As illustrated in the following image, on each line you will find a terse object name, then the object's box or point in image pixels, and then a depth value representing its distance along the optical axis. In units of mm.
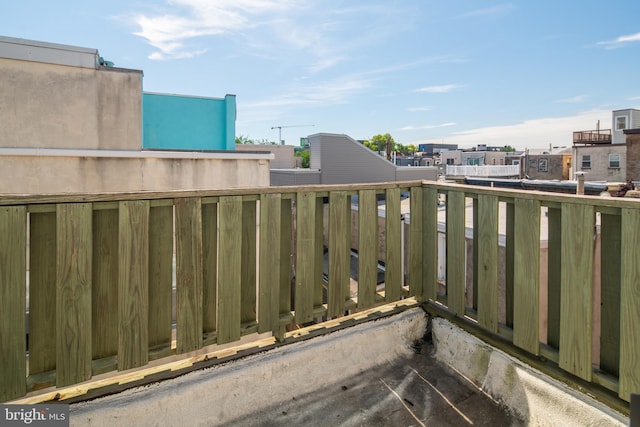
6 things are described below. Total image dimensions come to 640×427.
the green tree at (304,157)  36897
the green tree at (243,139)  44703
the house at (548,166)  33375
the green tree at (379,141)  44594
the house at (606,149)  25000
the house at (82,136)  6598
